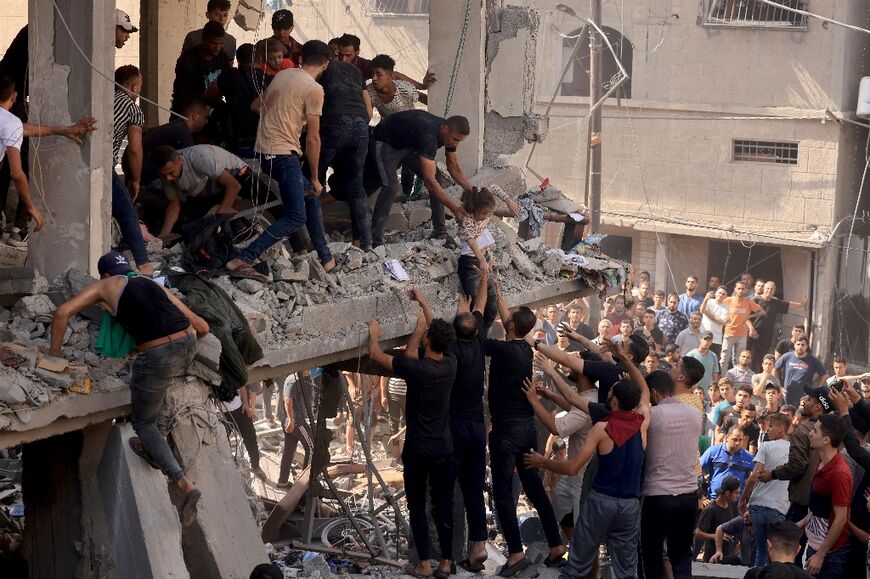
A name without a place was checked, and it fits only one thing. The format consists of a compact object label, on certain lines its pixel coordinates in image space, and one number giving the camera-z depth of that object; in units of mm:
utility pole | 22422
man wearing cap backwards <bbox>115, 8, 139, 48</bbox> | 10656
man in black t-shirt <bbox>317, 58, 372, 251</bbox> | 11281
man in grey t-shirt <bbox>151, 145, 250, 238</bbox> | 10547
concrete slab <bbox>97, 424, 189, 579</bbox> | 8492
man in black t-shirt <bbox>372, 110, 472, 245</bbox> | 11633
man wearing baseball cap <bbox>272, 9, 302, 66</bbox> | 11781
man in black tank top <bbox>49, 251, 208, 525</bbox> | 8211
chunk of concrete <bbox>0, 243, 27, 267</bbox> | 9619
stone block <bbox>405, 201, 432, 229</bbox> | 13156
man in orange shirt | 18781
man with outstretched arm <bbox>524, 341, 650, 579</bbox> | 9219
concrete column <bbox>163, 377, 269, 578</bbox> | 8969
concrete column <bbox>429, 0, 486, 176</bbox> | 14250
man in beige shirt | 10281
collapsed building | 8445
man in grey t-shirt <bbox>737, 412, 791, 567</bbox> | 11195
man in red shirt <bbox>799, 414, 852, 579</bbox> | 9406
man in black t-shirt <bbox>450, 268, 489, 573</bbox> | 10344
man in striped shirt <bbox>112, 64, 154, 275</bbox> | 9609
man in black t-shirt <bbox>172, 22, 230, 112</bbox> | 11977
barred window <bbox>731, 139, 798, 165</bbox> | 24547
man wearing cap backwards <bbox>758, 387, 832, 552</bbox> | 10297
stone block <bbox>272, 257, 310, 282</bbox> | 10438
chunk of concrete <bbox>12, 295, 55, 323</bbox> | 8773
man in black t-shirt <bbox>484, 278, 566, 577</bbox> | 10406
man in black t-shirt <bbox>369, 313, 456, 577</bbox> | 9898
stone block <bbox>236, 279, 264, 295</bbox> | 10078
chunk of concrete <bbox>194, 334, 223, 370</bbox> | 8898
